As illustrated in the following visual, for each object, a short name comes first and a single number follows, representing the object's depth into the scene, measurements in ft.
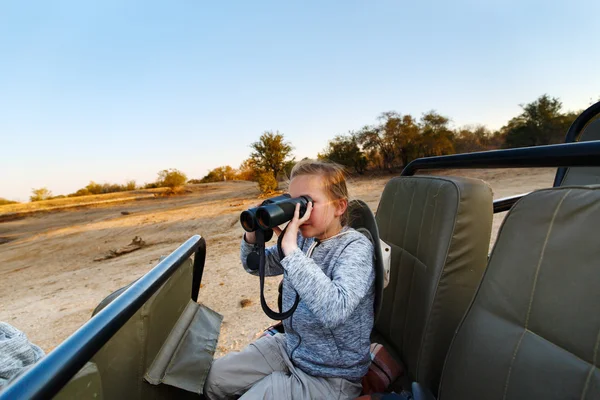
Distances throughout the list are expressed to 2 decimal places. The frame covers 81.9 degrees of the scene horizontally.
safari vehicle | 2.49
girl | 4.06
